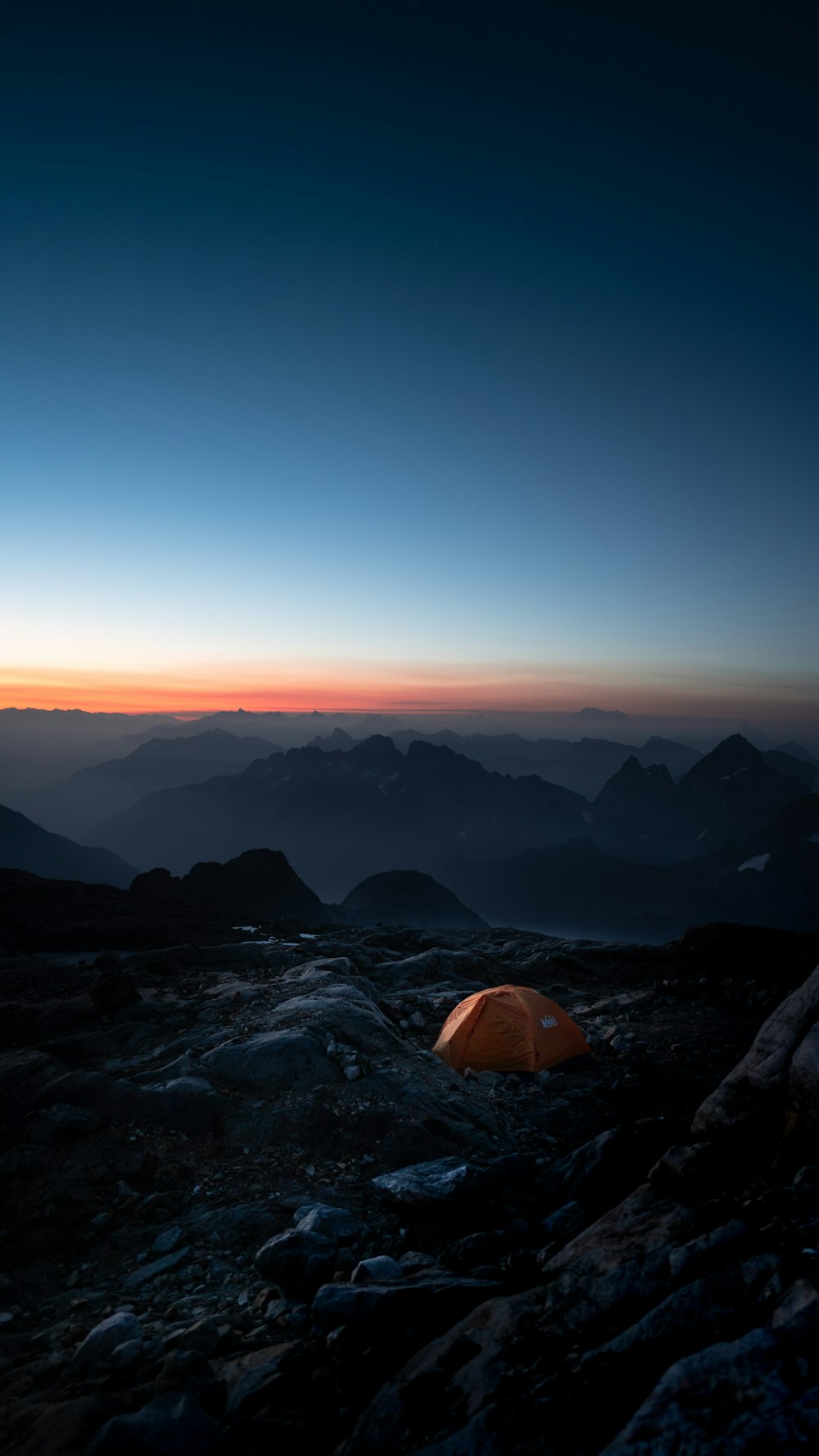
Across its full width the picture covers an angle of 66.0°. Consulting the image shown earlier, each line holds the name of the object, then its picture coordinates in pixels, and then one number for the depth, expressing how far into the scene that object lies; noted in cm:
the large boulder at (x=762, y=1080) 825
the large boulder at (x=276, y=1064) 1477
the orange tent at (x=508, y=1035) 1919
